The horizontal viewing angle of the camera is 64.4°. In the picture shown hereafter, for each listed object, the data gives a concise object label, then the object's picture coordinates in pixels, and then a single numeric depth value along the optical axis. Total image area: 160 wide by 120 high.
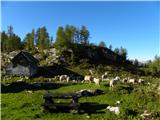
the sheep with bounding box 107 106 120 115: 10.54
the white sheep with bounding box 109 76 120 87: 16.98
